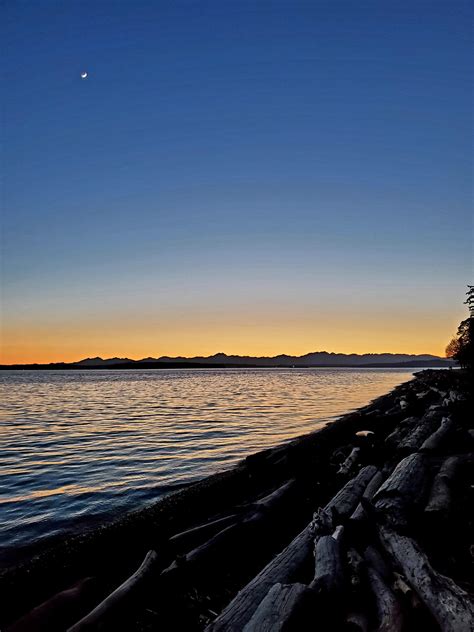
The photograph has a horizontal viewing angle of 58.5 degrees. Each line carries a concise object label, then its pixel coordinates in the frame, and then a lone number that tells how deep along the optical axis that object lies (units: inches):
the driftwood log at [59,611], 179.9
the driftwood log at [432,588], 134.8
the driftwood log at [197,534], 257.1
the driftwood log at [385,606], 142.8
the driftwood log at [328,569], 164.6
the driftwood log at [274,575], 153.4
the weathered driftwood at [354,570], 177.1
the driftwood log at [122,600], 165.6
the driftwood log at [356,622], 149.1
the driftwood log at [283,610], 138.5
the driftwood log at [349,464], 401.4
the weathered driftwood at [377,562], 177.0
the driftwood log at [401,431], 491.2
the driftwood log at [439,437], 413.0
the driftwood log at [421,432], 426.9
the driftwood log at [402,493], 221.0
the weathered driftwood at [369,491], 233.3
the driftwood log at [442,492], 245.0
